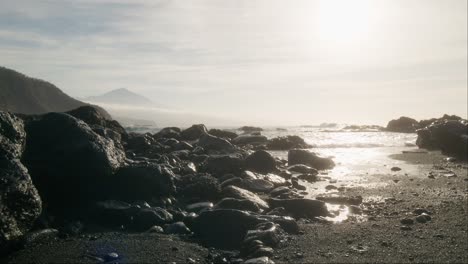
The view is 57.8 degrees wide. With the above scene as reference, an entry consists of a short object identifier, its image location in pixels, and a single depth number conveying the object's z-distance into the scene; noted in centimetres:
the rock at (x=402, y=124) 6871
